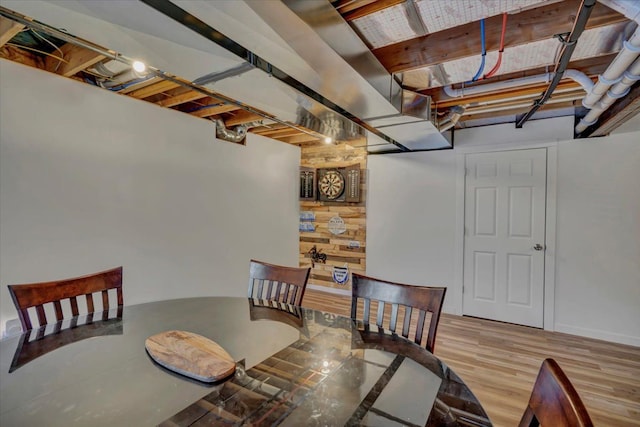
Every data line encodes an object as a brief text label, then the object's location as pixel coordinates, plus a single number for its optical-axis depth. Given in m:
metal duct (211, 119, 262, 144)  3.65
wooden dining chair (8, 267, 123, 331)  1.38
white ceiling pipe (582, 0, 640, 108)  1.29
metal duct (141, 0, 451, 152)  1.39
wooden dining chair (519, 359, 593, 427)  0.61
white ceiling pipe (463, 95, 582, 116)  2.75
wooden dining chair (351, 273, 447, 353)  1.42
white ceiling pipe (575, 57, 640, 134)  1.75
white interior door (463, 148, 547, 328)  3.50
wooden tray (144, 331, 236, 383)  1.06
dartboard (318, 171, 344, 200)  4.76
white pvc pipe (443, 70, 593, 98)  2.14
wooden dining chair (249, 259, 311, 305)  1.93
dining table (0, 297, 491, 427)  0.86
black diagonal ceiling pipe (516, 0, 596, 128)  1.32
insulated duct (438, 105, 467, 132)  2.96
